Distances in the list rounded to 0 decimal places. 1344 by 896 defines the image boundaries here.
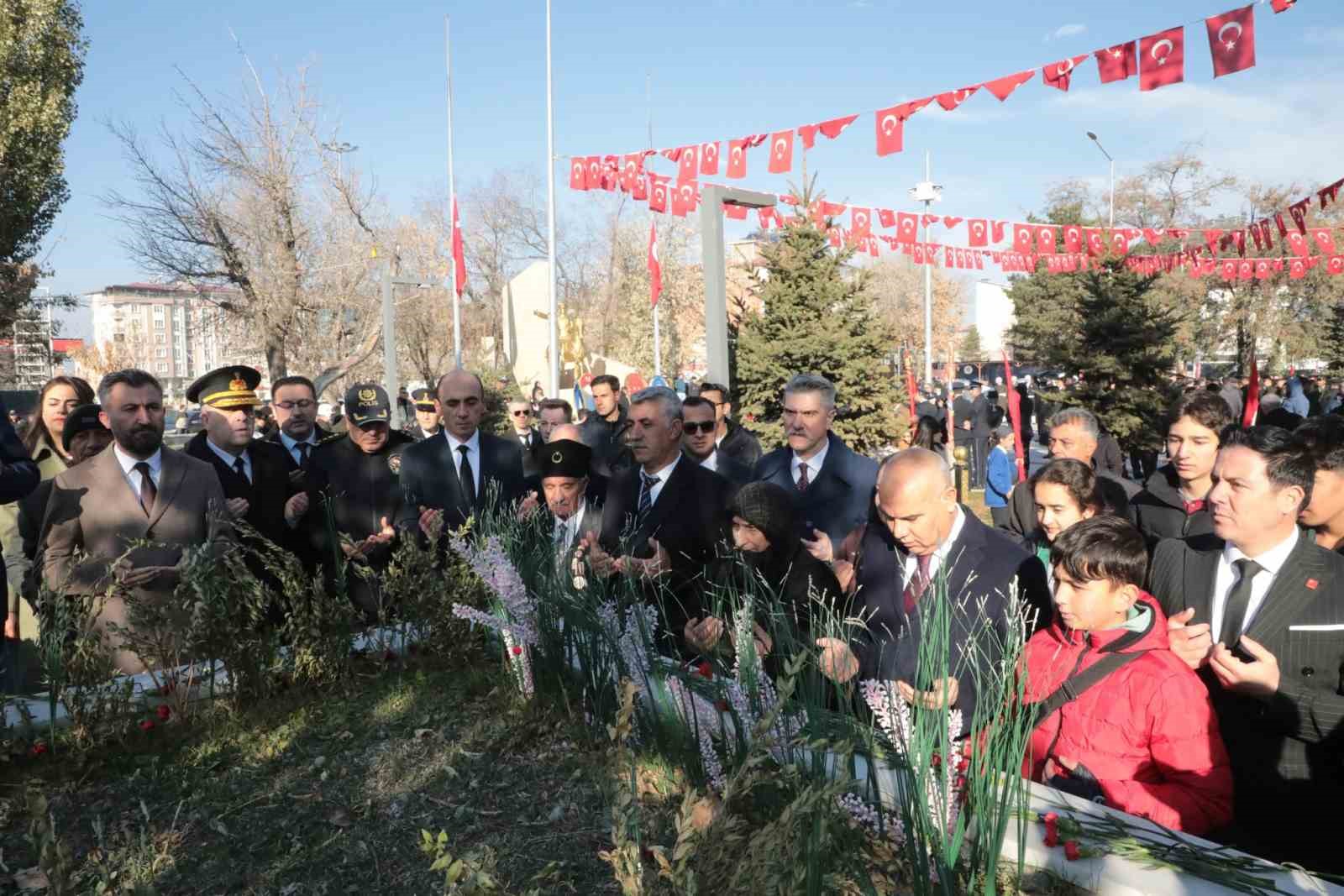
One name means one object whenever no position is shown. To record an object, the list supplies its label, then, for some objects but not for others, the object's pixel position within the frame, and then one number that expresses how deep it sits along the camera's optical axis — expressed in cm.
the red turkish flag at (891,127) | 1030
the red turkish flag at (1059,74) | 898
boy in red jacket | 257
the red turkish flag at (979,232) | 1769
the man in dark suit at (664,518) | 379
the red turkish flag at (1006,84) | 928
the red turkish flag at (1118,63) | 849
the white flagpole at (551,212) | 2047
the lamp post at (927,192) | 2727
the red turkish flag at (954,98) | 963
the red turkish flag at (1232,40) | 765
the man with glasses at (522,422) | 1014
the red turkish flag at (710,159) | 1248
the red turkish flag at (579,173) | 1550
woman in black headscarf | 341
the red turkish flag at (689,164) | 1275
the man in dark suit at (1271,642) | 270
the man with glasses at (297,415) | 658
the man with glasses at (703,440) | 637
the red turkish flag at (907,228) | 1745
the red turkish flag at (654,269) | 2425
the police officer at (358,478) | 549
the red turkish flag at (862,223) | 1711
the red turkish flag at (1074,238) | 1711
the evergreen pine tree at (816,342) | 1473
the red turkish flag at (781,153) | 1143
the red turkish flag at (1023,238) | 1756
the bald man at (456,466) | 520
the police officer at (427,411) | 773
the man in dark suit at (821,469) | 532
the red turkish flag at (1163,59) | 815
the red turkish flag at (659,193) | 1516
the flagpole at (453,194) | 2358
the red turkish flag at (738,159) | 1202
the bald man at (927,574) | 284
